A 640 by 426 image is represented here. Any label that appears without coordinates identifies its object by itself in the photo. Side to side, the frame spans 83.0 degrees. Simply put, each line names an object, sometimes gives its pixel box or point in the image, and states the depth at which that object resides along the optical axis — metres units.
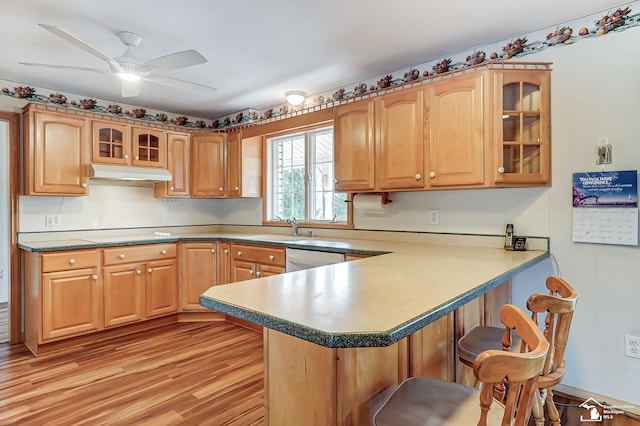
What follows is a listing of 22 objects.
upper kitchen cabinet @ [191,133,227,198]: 4.30
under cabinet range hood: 3.42
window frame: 3.53
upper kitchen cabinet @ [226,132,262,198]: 4.22
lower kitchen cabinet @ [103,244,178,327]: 3.33
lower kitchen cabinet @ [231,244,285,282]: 3.29
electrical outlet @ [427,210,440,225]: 2.93
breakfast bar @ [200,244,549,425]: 0.96
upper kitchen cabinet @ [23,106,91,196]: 3.15
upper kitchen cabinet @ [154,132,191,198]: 4.11
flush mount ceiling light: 3.52
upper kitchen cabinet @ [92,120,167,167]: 3.55
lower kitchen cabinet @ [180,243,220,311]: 3.83
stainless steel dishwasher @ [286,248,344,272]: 2.82
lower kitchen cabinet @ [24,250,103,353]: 2.96
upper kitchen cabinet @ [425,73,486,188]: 2.36
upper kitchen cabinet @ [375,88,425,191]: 2.65
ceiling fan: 2.18
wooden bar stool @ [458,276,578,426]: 1.22
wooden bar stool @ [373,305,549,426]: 0.76
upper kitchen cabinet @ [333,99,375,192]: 2.95
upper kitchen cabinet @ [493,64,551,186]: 2.31
